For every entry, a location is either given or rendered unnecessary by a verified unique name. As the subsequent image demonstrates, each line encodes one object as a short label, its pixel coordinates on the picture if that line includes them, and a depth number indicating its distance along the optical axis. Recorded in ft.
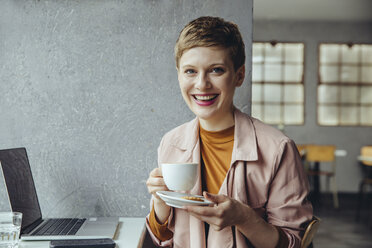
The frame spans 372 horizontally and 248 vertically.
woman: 3.85
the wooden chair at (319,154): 19.76
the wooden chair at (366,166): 16.75
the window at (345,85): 24.08
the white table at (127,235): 4.09
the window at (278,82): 24.29
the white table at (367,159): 17.31
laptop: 4.33
